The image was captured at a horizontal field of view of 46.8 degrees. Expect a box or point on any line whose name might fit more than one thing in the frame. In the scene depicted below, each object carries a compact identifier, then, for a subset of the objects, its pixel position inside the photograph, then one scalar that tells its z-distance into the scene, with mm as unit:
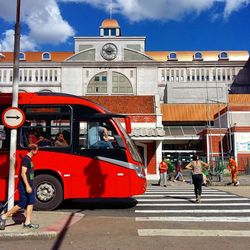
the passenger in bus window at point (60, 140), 8258
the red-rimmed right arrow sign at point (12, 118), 6468
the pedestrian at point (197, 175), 9647
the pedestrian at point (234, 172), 16457
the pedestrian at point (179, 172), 20219
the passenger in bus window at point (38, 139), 8258
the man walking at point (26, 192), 5821
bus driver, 8270
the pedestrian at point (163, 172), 16463
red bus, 8098
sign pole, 6508
